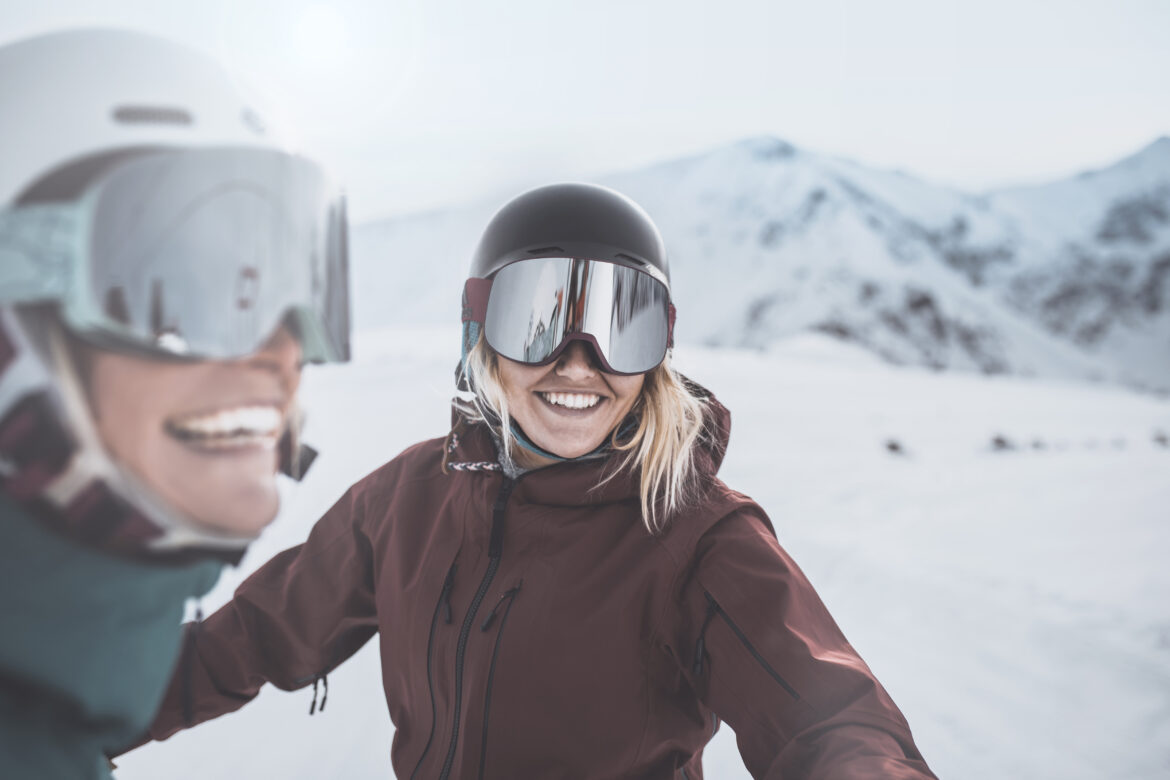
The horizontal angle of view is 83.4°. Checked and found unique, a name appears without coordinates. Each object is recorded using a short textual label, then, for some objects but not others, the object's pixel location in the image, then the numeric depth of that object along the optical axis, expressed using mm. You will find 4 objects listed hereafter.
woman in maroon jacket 1177
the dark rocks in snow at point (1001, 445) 6340
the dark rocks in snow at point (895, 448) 5973
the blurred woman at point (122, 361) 452
